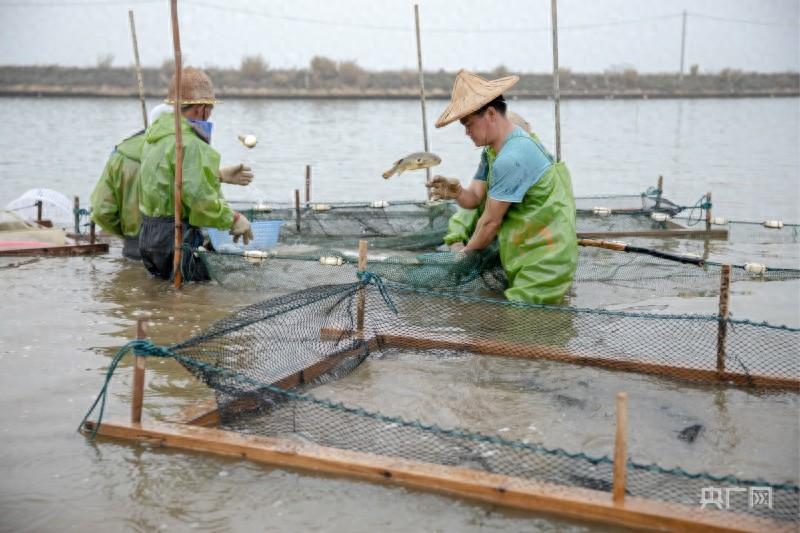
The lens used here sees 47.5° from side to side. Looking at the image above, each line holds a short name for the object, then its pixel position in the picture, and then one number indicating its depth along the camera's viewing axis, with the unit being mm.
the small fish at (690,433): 4305
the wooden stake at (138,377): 4082
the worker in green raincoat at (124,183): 7559
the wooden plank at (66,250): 8438
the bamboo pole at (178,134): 6656
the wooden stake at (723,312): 5051
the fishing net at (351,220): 9273
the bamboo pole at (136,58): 10156
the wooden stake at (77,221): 9469
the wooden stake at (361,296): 5457
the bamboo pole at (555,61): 9365
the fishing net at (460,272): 6383
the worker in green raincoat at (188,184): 6906
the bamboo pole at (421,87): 11016
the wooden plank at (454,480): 3363
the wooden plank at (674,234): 9750
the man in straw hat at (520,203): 6082
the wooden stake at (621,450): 3357
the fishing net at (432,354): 3861
